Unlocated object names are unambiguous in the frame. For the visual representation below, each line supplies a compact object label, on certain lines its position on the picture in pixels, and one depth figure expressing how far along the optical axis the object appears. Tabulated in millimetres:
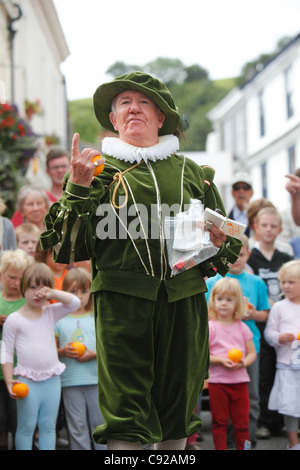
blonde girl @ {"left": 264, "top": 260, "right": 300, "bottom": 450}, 5555
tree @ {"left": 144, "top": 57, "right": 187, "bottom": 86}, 105612
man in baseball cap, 7297
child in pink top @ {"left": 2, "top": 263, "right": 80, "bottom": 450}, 4935
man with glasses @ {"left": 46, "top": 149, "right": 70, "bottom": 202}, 6820
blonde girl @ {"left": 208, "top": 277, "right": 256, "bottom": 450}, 5391
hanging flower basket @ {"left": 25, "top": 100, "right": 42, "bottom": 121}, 16391
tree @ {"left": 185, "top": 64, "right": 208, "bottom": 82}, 107375
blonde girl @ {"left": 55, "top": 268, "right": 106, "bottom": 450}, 5168
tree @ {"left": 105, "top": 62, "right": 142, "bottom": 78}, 96312
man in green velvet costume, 3273
